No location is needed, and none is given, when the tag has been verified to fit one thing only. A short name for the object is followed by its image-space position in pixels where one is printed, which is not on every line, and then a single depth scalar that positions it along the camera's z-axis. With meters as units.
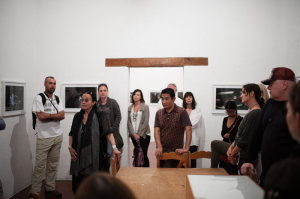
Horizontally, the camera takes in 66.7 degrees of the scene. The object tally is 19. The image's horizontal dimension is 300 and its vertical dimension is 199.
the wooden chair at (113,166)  2.49
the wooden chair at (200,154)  3.03
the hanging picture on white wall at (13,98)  3.76
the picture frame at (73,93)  4.91
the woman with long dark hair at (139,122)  4.71
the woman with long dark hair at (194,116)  4.53
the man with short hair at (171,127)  3.31
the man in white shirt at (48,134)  3.77
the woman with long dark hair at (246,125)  2.52
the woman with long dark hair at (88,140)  3.10
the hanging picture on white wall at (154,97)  8.67
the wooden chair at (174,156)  3.01
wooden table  2.06
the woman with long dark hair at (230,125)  3.55
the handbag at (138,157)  4.62
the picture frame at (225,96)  4.73
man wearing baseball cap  1.88
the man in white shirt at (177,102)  5.25
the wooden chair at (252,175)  1.97
